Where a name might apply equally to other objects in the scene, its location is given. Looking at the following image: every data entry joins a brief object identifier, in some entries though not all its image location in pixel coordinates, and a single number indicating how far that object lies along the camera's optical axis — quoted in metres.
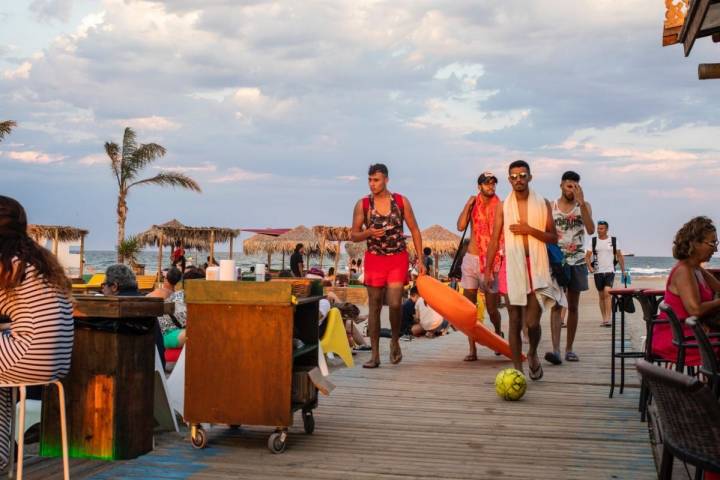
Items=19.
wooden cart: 5.56
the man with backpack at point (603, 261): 15.27
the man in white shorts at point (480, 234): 9.96
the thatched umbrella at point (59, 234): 35.16
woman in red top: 5.75
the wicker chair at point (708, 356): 4.12
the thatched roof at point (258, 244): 45.72
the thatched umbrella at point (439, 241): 42.19
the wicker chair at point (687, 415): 2.80
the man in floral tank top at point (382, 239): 9.34
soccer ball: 7.38
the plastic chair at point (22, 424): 4.22
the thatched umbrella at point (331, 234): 42.81
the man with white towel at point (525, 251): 8.31
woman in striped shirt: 4.45
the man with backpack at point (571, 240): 9.55
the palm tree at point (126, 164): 35.88
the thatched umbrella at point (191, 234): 40.47
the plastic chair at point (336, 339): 9.56
